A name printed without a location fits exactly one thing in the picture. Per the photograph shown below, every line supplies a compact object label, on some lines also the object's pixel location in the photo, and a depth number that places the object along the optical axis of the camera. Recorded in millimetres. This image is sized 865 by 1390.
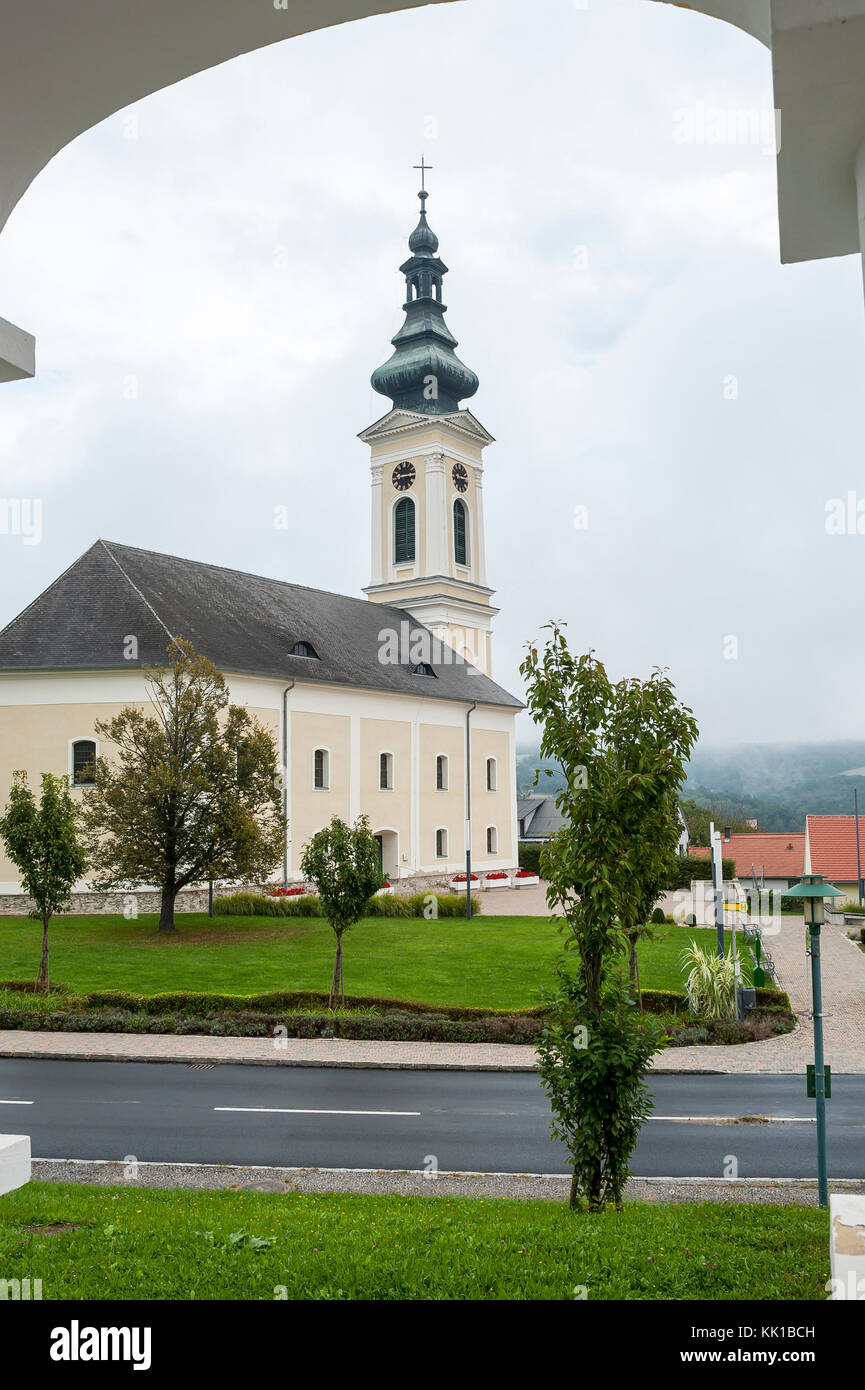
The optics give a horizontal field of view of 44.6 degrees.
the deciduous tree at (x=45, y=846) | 21906
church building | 36906
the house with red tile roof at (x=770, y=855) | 65688
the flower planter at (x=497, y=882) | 50438
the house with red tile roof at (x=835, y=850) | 52000
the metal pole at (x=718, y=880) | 22391
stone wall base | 34906
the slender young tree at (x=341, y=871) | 21094
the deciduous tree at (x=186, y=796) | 29188
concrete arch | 2373
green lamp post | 9391
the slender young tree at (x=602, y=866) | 8219
